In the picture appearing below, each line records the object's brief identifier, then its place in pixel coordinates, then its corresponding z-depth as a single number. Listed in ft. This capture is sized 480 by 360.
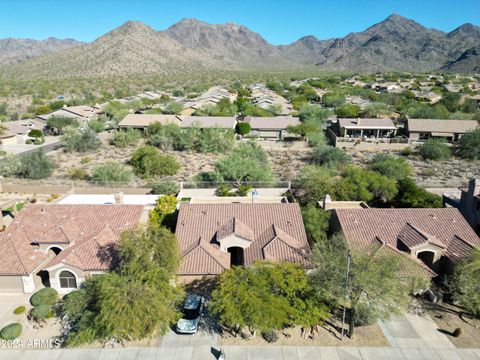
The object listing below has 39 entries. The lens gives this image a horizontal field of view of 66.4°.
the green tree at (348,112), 271.28
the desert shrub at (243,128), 221.46
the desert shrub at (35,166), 153.07
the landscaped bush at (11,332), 64.75
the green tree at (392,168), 139.13
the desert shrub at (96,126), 233.35
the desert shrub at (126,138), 203.21
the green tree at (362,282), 62.69
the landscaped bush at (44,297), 72.74
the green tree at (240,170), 133.08
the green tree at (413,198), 113.19
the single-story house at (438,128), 215.92
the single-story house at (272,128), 225.56
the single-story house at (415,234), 79.66
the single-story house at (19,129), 224.33
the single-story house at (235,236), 78.48
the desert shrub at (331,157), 166.40
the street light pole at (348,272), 63.33
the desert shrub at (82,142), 196.75
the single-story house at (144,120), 224.94
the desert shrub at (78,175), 153.58
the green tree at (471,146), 182.39
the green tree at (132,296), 58.54
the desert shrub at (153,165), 154.30
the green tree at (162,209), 100.27
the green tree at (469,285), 67.97
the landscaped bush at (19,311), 71.97
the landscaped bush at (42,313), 69.36
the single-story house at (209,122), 217.21
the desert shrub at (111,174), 142.72
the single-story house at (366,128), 228.63
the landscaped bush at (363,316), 65.30
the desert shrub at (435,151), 181.57
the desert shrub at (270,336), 64.85
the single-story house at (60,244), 76.43
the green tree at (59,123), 249.14
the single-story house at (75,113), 264.72
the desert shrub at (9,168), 154.51
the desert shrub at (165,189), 128.47
